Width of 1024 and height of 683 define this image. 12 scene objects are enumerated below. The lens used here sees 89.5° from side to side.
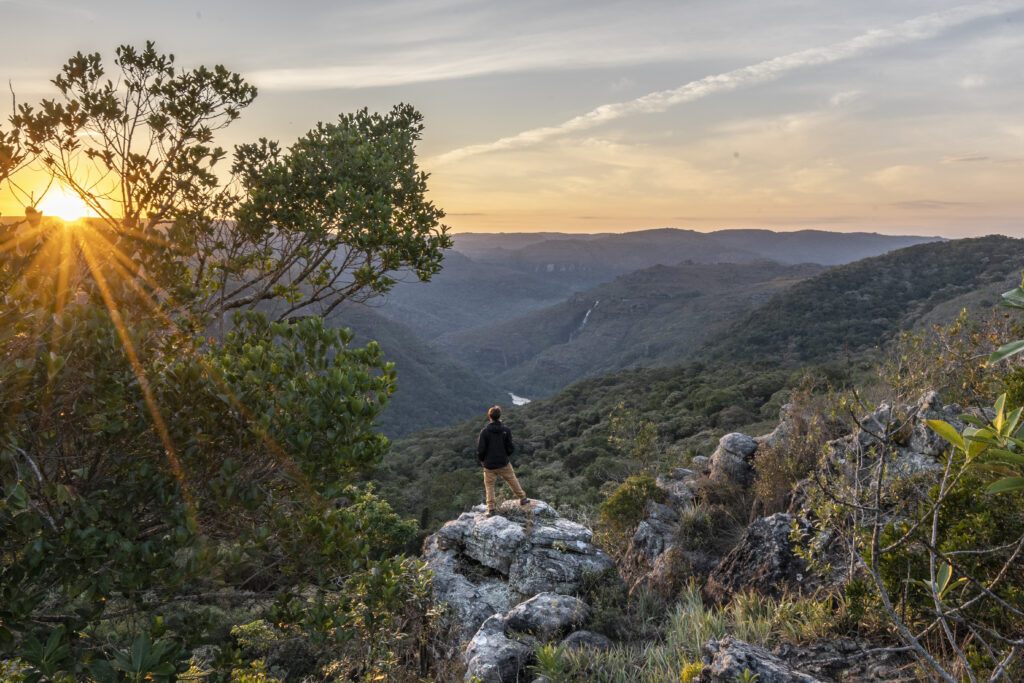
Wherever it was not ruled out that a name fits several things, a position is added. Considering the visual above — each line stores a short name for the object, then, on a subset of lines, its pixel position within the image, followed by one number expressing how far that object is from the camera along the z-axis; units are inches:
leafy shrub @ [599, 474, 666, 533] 406.6
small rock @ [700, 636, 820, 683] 149.8
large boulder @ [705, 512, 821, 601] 247.9
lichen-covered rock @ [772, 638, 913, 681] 156.9
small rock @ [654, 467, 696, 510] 411.8
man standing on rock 357.1
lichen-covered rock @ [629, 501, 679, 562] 347.9
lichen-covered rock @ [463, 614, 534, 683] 218.2
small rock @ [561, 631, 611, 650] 234.1
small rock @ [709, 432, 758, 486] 417.3
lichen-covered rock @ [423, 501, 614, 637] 319.3
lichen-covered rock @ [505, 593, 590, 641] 252.2
